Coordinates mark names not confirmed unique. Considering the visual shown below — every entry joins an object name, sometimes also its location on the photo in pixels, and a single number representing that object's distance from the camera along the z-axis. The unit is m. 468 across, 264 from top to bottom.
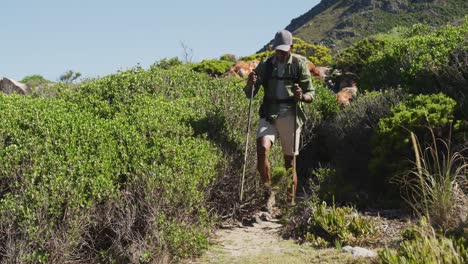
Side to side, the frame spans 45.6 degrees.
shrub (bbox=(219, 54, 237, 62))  30.59
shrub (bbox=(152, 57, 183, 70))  22.12
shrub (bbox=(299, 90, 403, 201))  8.49
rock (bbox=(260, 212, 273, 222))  7.32
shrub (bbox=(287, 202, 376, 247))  5.97
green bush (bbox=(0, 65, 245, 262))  5.07
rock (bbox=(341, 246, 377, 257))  5.49
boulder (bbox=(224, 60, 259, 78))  16.40
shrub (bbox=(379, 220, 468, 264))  4.36
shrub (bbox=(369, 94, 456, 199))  7.44
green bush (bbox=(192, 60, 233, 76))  22.66
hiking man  7.10
